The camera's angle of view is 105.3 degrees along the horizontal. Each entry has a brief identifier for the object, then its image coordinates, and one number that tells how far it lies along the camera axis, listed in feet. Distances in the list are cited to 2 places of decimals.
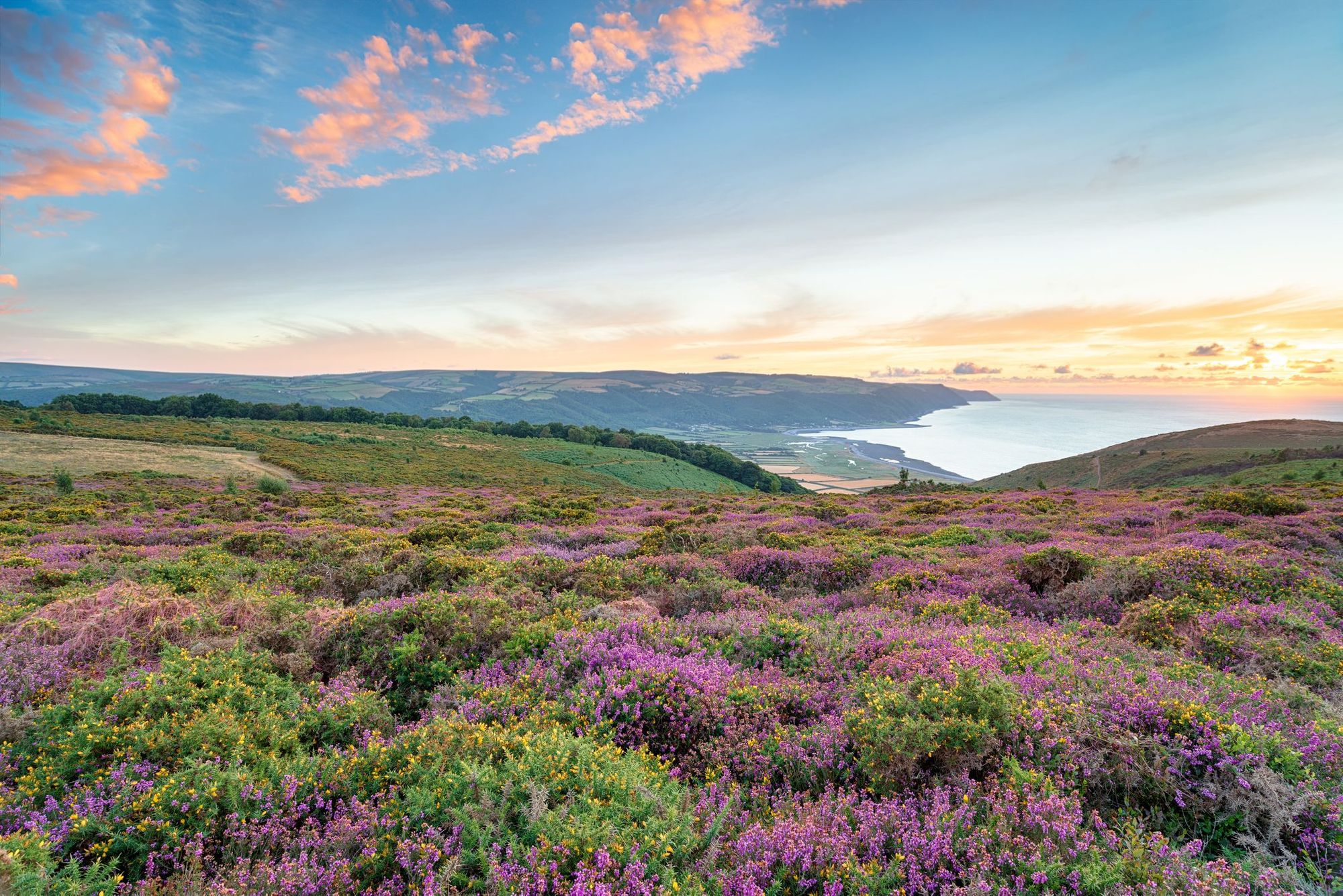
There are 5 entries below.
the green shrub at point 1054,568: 33.14
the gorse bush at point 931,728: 14.93
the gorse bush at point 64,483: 83.76
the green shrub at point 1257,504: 52.54
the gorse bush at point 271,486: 95.61
